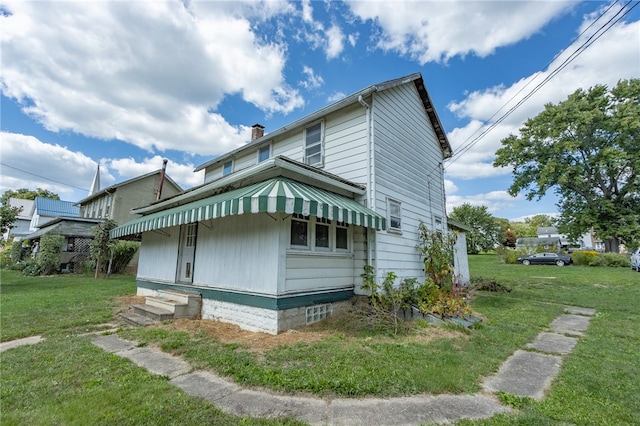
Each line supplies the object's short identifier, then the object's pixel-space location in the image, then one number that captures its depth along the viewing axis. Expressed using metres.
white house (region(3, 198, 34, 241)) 47.16
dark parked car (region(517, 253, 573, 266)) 29.09
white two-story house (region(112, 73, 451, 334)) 6.13
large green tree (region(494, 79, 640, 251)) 25.98
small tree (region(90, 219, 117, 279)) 17.44
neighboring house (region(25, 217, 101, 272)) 20.17
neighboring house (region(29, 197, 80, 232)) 36.56
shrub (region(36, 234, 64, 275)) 18.78
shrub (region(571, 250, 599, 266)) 27.09
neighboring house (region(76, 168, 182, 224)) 24.03
